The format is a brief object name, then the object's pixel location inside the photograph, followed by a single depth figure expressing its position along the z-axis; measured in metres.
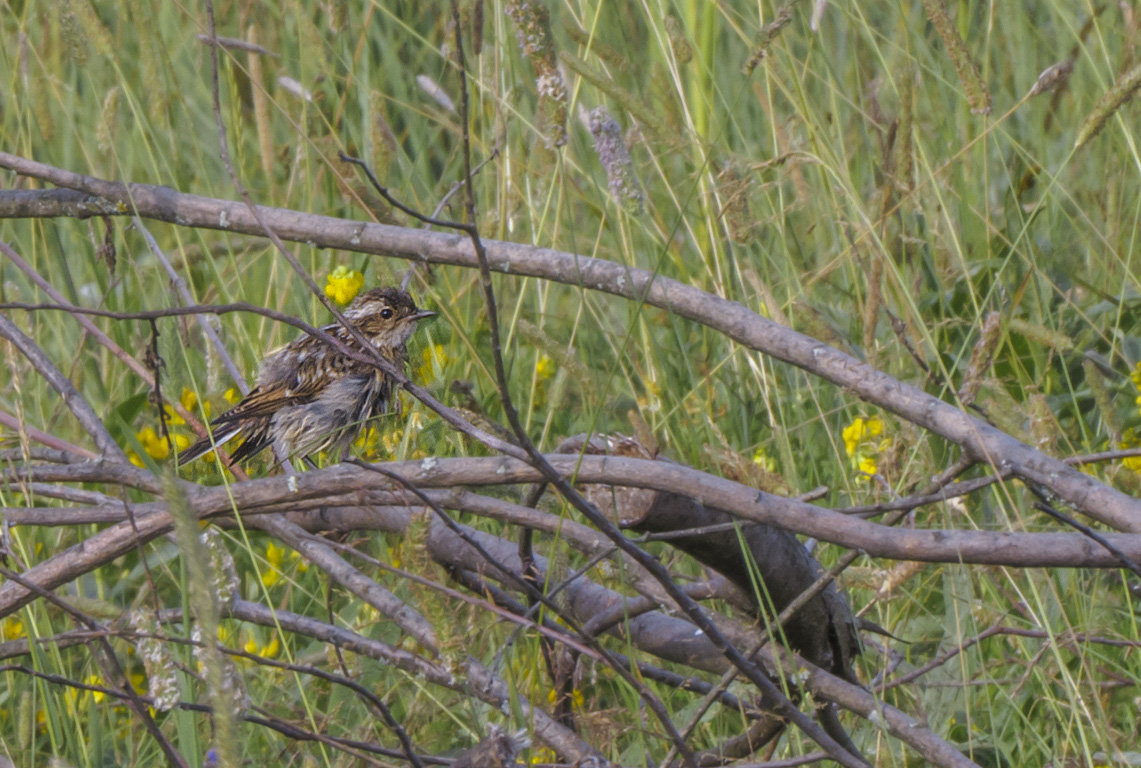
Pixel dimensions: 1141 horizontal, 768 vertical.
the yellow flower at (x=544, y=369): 8.80
